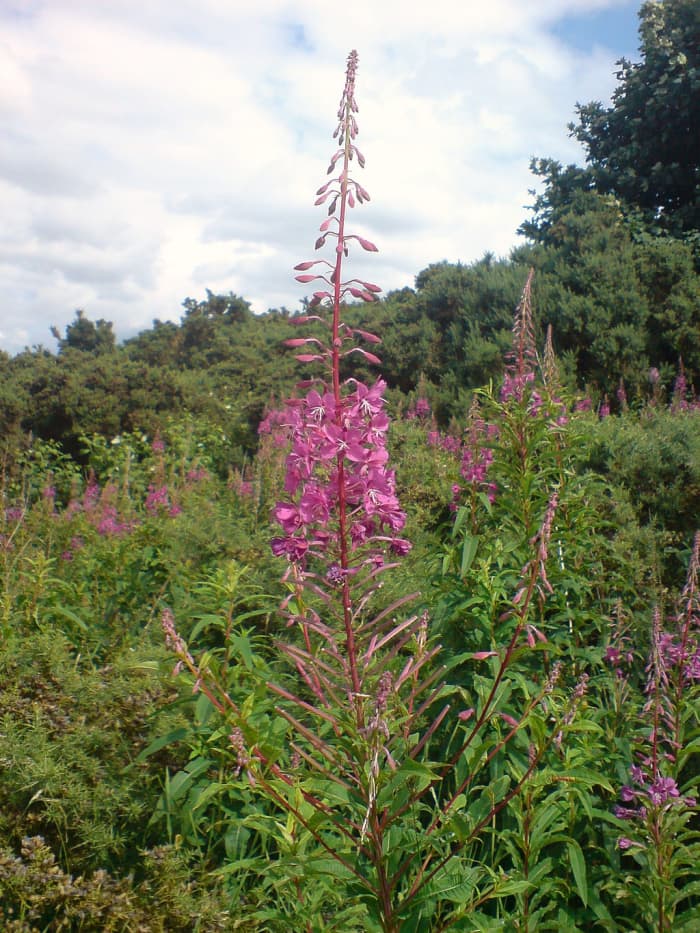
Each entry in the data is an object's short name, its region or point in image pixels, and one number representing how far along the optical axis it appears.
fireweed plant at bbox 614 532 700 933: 2.55
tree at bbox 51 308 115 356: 21.95
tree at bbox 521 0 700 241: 15.77
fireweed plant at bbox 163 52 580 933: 1.89
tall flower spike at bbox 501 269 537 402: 3.93
